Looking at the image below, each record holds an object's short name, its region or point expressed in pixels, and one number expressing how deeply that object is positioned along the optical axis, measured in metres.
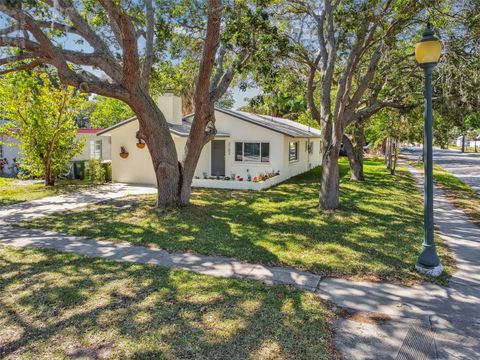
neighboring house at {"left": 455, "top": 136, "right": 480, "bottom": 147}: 67.12
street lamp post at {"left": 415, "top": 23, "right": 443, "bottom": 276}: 6.17
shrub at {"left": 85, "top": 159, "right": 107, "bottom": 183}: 19.03
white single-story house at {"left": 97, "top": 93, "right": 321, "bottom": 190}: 17.89
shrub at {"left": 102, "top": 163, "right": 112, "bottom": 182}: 19.25
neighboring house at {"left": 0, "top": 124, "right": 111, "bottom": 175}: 22.88
